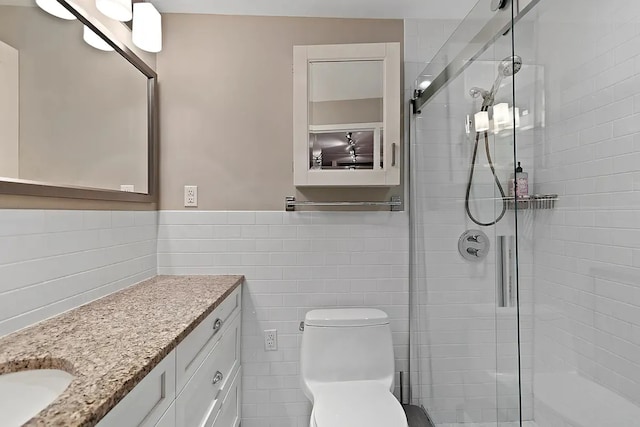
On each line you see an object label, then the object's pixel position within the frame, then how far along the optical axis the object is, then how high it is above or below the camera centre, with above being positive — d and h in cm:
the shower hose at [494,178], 130 +12
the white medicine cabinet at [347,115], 192 +52
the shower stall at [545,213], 101 +1
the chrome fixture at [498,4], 127 +72
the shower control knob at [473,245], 146 -12
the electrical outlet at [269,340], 212 -69
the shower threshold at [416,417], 196 -106
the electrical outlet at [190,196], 211 +11
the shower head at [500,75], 125 +48
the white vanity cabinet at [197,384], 89 -52
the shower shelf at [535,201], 122 +5
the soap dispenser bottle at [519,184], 125 +11
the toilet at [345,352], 188 -68
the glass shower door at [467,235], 129 -8
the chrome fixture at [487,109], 126 +40
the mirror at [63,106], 109 +39
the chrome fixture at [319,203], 211 +7
